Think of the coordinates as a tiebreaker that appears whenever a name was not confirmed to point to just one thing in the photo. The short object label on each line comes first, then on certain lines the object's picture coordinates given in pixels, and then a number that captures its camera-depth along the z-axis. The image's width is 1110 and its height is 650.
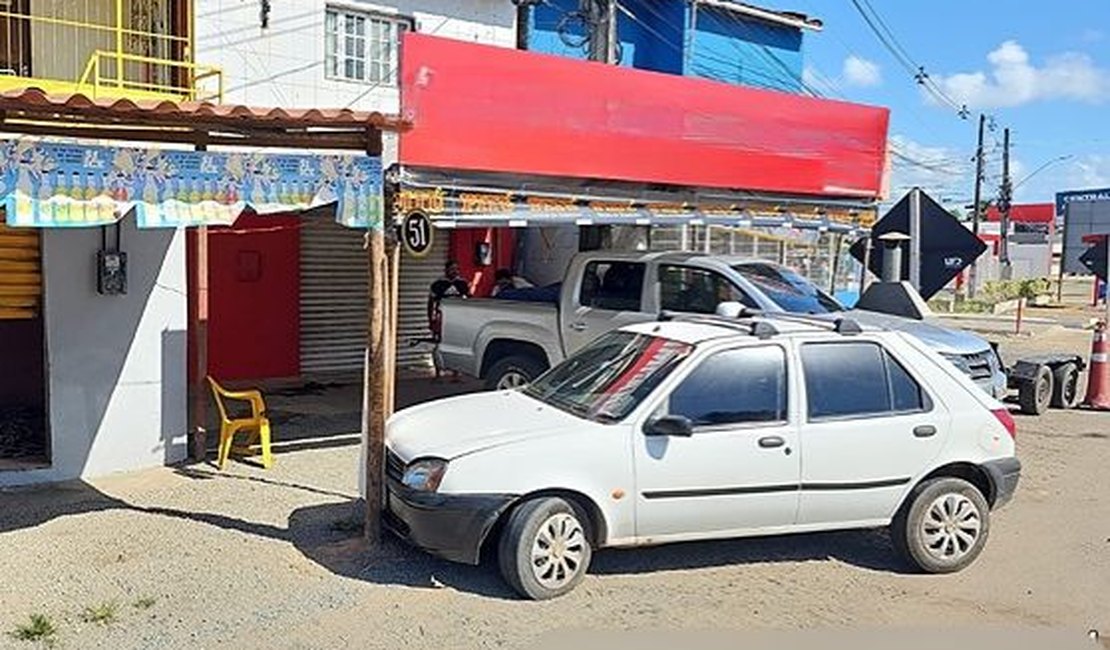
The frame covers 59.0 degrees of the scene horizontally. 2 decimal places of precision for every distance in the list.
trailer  12.27
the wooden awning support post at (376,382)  6.51
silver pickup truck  9.72
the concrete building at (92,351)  8.16
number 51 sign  7.54
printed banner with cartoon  5.87
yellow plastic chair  8.66
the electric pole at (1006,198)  54.16
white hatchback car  5.62
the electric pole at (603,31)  17.32
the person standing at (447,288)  13.96
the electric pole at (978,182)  49.40
